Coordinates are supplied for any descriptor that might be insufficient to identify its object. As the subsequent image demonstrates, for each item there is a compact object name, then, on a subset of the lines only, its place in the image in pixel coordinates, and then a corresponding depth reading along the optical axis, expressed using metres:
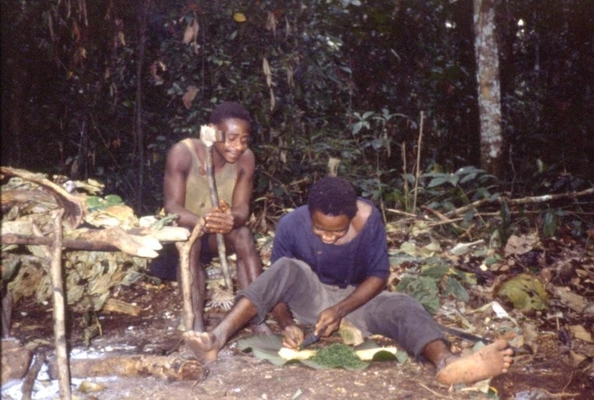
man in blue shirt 3.27
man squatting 3.90
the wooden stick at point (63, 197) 2.63
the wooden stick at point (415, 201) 6.14
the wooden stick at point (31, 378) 2.87
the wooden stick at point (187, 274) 3.00
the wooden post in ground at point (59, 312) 2.68
